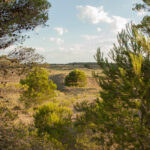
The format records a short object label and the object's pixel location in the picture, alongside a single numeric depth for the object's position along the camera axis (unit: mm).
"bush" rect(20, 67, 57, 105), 15156
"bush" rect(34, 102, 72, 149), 8321
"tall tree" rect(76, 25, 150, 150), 4516
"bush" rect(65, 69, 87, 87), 33150
